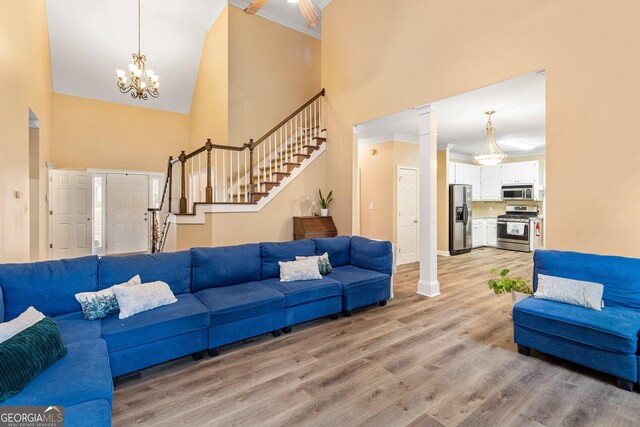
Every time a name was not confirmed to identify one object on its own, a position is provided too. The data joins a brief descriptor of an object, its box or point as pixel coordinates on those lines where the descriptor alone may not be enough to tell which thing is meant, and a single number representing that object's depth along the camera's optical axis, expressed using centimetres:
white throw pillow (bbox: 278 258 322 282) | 357
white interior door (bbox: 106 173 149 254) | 750
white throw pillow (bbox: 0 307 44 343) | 182
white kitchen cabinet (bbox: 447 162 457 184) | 827
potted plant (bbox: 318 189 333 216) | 607
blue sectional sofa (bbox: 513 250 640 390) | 227
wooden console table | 564
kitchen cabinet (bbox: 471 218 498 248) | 888
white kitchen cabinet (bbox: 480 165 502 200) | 891
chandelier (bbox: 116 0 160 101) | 531
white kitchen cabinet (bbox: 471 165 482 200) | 910
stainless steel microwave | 823
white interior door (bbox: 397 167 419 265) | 670
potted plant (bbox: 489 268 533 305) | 331
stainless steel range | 816
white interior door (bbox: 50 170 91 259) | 684
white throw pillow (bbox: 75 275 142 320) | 245
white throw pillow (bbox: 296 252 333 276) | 388
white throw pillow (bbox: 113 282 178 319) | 250
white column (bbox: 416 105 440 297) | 451
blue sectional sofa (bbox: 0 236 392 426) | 164
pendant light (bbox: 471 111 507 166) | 518
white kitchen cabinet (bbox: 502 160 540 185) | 818
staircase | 510
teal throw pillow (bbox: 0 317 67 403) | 152
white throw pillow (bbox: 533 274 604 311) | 261
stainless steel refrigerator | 780
